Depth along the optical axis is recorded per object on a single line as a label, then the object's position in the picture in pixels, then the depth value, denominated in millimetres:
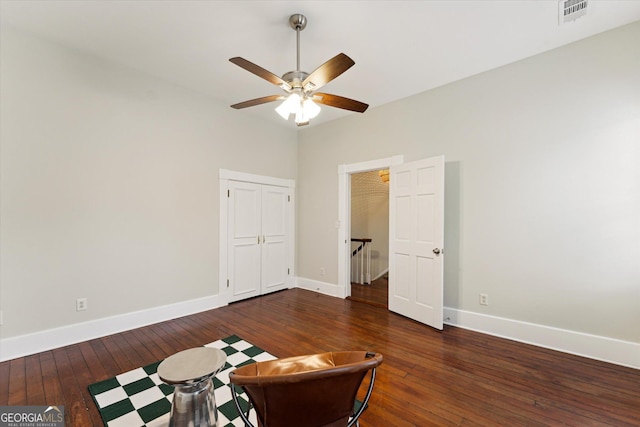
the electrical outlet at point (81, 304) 2871
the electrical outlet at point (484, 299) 3205
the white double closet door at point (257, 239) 4309
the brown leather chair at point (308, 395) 1045
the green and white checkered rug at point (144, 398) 1761
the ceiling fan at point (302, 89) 2072
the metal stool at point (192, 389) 1345
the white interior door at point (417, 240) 3320
